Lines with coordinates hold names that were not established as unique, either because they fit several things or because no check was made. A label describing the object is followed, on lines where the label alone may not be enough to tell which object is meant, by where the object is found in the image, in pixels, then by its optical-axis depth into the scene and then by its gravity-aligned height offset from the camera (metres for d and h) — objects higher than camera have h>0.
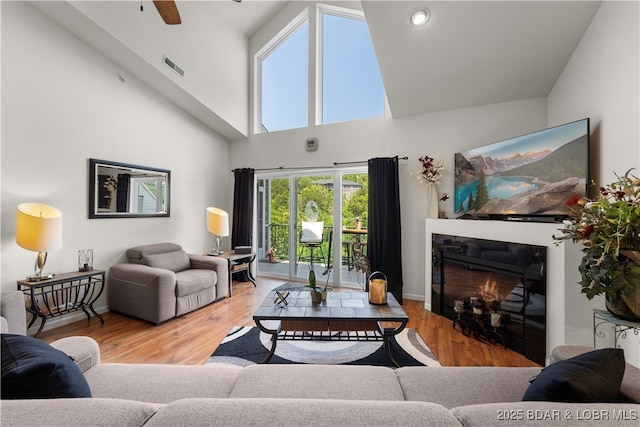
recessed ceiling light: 2.42 +1.79
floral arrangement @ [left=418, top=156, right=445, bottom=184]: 3.45 +0.56
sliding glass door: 4.30 -0.10
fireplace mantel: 1.94 -0.39
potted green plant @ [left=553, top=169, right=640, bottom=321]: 1.17 -0.16
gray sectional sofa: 0.61 -0.67
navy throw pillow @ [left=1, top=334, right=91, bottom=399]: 0.85 -0.51
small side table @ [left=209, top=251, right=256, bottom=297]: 4.04 -0.76
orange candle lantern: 2.25 -0.65
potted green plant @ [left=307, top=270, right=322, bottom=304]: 2.27 -0.66
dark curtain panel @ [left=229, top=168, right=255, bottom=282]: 4.79 +0.09
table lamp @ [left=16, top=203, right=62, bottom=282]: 2.33 -0.15
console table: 2.47 -0.82
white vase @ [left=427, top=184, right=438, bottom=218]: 3.52 +0.18
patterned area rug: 2.22 -1.19
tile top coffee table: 2.01 -0.75
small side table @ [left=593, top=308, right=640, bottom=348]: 1.23 -0.49
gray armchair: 2.89 -0.79
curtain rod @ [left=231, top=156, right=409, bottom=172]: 4.06 +0.78
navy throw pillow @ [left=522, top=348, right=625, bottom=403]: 0.82 -0.52
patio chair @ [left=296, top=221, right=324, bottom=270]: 3.49 -0.22
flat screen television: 2.13 +0.37
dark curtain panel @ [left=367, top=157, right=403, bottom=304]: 3.74 -0.09
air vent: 3.39 +1.89
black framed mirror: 3.17 +0.30
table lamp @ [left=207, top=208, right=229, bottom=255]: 4.04 -0.12
